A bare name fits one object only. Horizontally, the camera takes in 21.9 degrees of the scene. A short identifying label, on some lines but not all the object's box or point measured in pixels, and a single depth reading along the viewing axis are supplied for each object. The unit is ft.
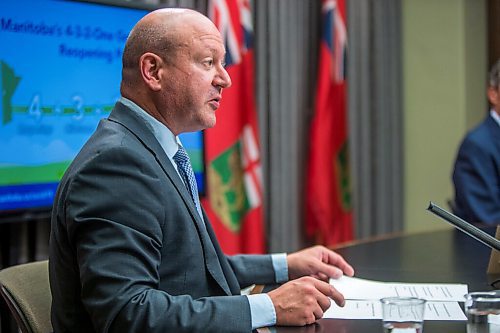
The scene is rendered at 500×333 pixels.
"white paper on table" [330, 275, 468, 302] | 7.56
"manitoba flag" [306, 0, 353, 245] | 15.55
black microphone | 7.11
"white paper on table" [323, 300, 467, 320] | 7.05
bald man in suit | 6.63
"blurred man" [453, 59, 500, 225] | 12.03
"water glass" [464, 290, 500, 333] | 6.53
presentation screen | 10.65
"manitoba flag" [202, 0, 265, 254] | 13.76
